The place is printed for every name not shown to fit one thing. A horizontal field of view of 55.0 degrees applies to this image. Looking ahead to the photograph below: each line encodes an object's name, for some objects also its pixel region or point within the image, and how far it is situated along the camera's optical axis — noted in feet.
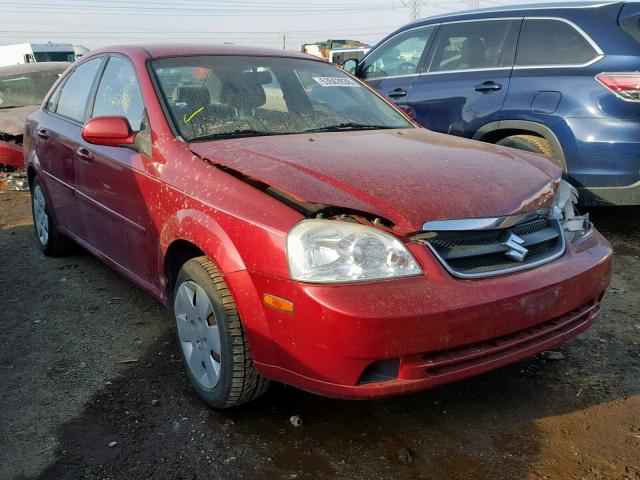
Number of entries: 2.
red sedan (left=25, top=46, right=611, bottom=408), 7.09
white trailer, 78.33
